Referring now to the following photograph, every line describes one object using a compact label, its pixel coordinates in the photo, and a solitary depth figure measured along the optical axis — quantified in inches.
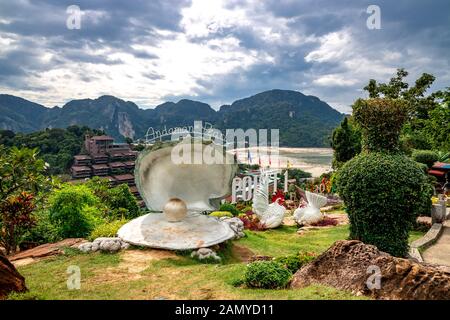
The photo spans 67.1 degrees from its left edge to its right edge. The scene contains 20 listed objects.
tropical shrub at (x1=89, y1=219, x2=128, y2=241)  364.0
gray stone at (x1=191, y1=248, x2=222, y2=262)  318.3
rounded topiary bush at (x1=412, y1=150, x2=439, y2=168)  929.5
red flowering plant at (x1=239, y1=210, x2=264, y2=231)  561.0
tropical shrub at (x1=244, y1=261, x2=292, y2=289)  219.0
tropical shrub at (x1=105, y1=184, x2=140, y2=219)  574.6
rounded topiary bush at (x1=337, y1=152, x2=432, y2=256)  267.1
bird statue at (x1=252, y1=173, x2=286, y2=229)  564.4
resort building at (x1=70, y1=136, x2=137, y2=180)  1820.9
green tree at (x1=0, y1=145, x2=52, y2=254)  345.1
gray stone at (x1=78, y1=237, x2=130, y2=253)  322.3
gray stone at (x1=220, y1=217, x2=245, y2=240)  418.6
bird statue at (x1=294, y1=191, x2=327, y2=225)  585.6
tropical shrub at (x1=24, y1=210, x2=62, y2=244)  388.5
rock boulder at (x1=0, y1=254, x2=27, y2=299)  190.1
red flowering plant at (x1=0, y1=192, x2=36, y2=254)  343.0
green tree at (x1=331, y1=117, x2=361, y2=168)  970.1
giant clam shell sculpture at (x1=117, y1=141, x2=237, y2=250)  344.5
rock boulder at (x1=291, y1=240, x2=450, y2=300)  181.8
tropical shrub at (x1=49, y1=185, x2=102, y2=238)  387.5
